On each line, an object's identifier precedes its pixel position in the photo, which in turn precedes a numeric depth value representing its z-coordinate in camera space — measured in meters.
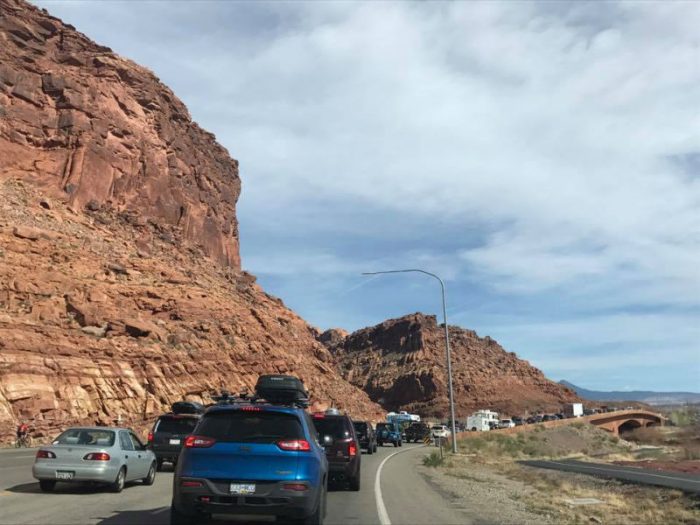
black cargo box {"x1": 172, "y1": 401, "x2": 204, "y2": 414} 28.80
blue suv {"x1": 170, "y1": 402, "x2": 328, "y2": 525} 8.14
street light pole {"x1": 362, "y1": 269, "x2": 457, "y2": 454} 34.94
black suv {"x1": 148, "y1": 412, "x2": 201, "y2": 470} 20.45
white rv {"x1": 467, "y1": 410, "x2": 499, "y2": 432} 93.14
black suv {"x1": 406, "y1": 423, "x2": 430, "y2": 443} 65.75
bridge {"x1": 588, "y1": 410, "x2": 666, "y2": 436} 109.34
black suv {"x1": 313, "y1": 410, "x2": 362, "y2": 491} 15.59
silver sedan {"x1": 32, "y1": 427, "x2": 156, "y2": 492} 13.02
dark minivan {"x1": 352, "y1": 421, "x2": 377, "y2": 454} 34.00
